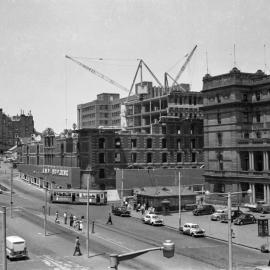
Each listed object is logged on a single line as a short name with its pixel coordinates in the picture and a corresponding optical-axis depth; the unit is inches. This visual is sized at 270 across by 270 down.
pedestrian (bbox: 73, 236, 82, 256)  1772.9
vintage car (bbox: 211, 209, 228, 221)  2709.2
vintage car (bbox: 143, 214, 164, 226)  2534.4
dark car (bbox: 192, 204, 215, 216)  2938.7
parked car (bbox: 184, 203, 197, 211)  3203.0
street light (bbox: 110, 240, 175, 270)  530.3
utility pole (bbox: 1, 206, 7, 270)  1319.9
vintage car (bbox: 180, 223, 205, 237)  2199.8
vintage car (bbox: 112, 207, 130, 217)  2910.9
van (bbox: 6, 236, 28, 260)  1701.5
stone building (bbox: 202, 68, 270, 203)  3344.0
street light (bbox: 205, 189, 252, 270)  1145.3
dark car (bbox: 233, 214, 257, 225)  2549.2
